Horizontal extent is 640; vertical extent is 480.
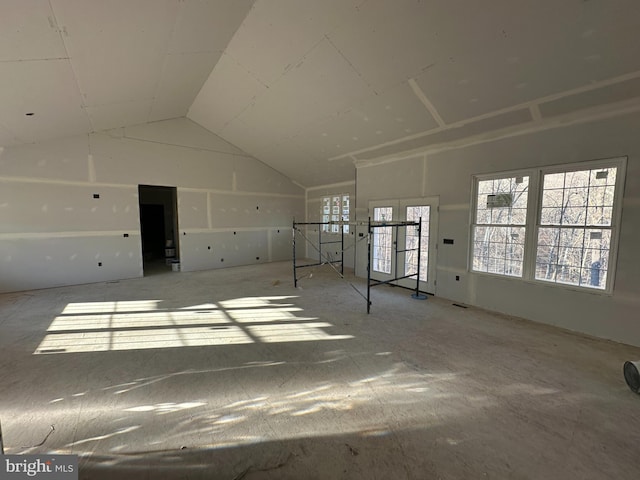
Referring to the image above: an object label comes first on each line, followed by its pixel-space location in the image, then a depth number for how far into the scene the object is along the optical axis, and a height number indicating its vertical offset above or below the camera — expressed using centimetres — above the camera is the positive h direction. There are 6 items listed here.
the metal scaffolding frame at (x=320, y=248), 855 -84
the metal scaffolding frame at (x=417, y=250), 508 -54
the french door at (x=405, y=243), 526 -42
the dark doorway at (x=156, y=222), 998 -8
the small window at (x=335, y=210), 822 +36
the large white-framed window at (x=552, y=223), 341 +1
